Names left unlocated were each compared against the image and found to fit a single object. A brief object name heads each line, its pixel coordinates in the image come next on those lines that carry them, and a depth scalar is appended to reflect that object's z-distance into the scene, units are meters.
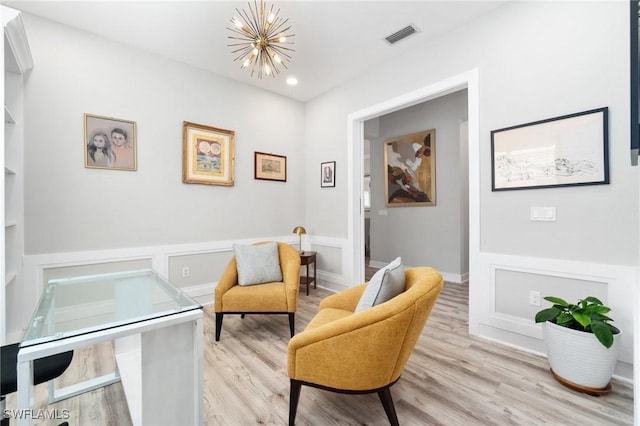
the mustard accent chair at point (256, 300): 2.48
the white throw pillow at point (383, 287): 1.54
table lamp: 4.05
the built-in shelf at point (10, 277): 2.10
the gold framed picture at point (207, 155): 3.32
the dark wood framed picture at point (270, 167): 3.93
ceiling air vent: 2.71
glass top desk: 1.04
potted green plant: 1.71
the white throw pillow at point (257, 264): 2.68
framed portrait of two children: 2.74
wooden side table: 3.75
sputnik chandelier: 2.26
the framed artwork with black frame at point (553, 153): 1.98
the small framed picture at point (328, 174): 3.99
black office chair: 1.16
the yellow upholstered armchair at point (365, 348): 1.32
